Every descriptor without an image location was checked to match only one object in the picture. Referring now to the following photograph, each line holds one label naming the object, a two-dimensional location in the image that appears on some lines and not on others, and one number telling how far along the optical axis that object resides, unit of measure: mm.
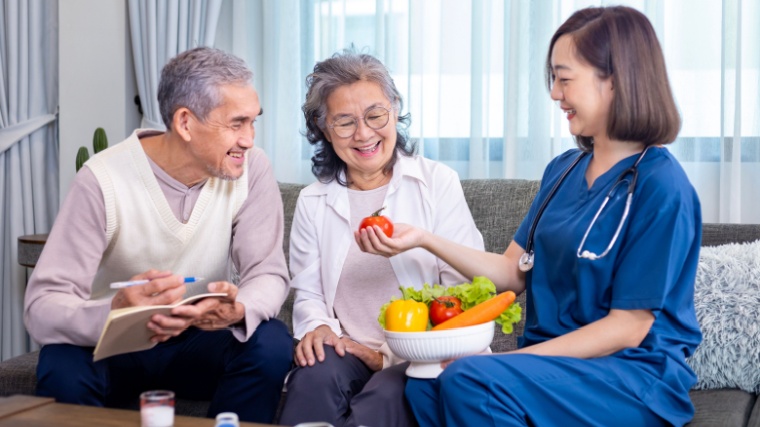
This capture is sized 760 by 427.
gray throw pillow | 2311
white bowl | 1932
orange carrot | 1981
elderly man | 2105
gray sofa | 2250
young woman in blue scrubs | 1807
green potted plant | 3695
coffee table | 1637
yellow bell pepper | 1983
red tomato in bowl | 2035
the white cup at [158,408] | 1512
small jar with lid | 1419
